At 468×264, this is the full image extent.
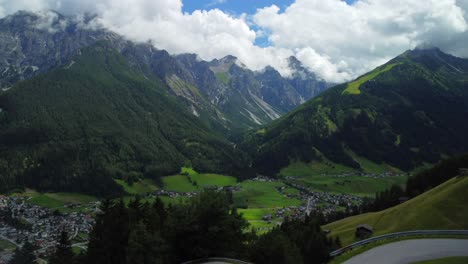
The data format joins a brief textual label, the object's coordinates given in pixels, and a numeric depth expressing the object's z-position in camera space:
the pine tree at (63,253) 58.88
